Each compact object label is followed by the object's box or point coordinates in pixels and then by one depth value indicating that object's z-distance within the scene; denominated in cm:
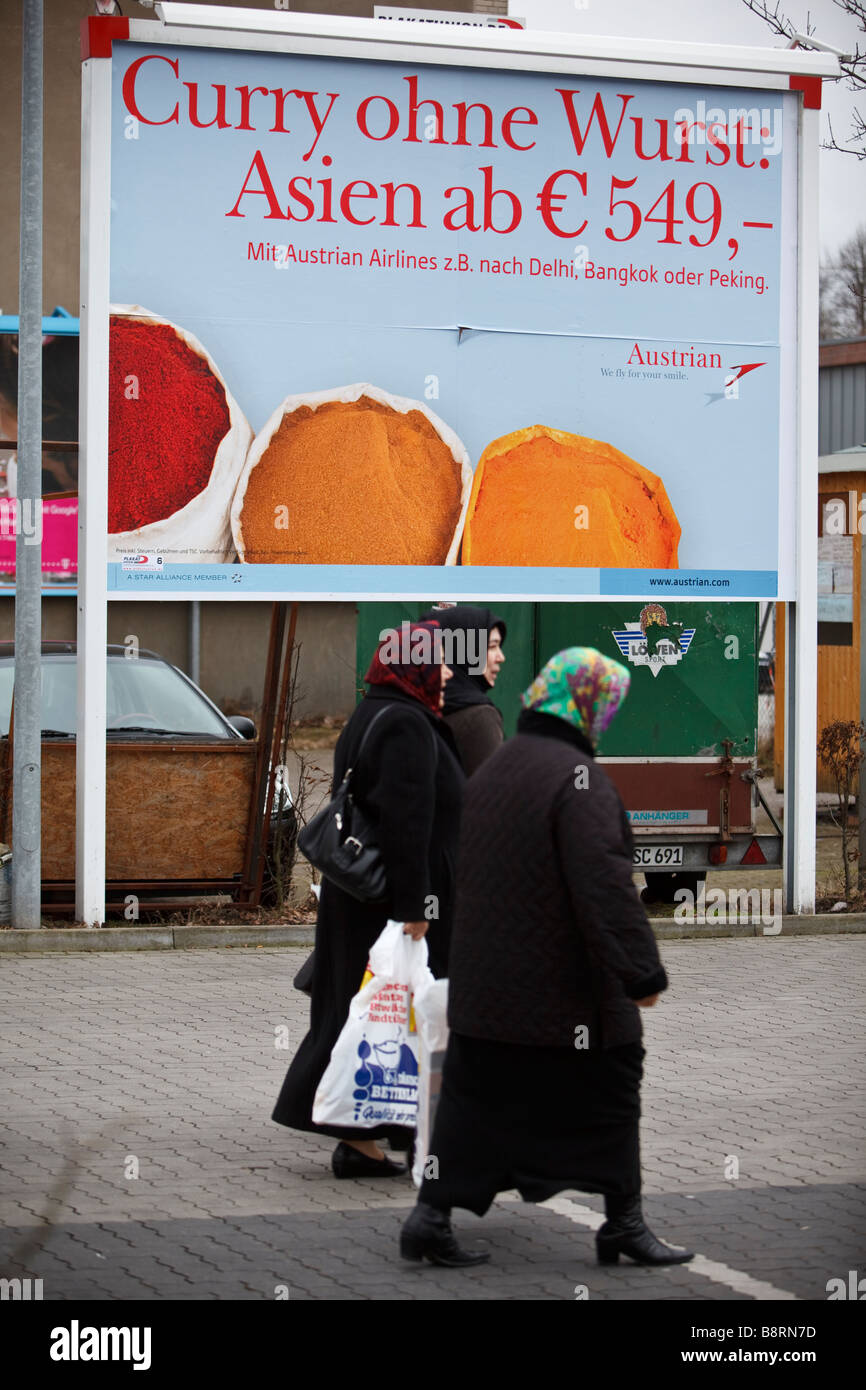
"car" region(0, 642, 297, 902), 1105
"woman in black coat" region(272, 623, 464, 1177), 582
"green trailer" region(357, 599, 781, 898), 1133
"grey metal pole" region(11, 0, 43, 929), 1020
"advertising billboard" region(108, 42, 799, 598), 1041
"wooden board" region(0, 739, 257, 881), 1064
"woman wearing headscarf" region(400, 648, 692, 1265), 489
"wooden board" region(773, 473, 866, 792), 1706
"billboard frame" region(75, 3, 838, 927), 1025
